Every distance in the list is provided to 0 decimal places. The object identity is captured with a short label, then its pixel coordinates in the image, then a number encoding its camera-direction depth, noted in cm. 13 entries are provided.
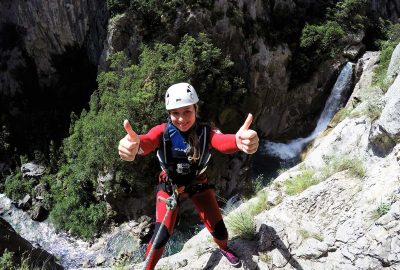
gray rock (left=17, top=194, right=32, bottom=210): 2262
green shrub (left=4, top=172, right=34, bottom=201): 2310
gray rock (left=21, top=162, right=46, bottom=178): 2401
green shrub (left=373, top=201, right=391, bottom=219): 411
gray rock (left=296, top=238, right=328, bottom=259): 430
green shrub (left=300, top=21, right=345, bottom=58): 2694
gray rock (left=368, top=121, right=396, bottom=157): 493
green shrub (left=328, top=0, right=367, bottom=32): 2817
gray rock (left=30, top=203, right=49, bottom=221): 2172
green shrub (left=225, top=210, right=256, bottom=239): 496
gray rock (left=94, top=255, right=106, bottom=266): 1792
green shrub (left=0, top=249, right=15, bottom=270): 456
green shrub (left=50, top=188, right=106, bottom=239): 1987
